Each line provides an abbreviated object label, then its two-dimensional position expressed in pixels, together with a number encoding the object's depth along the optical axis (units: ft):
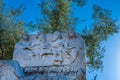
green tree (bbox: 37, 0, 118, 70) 60.44
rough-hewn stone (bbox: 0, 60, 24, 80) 20.38
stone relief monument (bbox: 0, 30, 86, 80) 38.34
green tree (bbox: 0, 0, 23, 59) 59.67
